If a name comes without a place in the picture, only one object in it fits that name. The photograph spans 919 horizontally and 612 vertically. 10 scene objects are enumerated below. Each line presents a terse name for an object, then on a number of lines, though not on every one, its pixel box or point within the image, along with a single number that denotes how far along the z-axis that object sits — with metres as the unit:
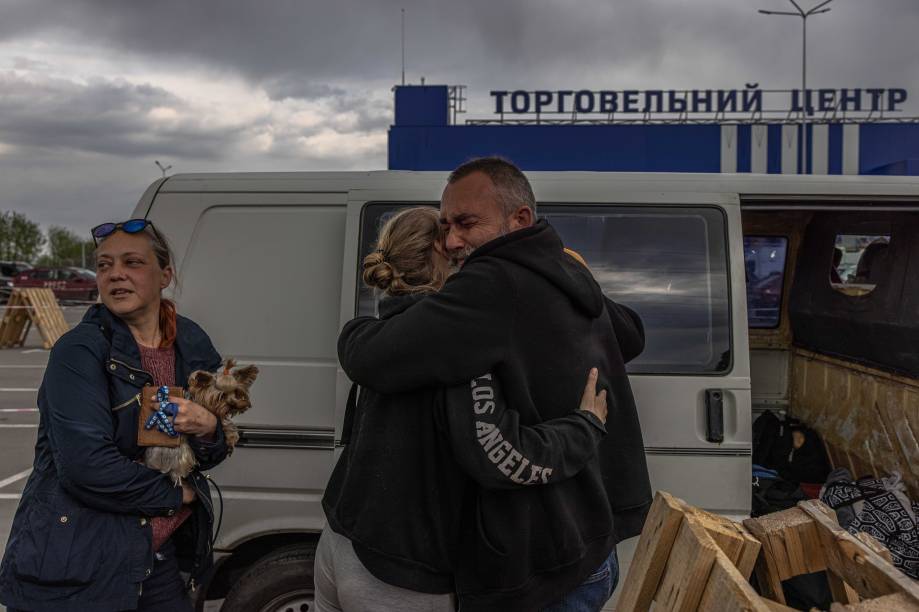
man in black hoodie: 1.50
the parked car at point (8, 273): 28.73
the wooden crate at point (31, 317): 14.84
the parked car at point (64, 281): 28.70
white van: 2.75
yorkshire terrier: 2.03
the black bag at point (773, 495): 3.42
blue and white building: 22.02
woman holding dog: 1.89
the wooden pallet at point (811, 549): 1.33
